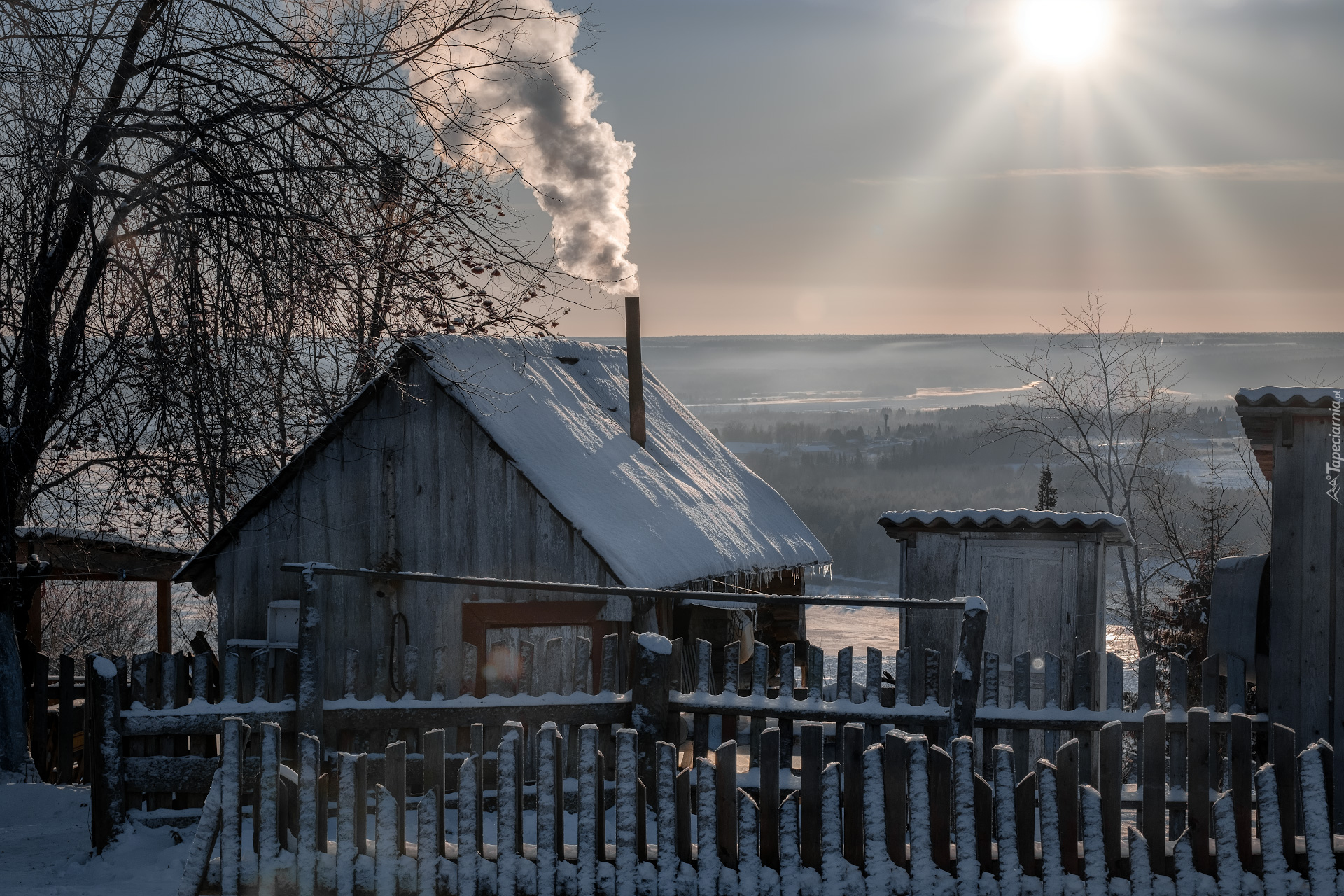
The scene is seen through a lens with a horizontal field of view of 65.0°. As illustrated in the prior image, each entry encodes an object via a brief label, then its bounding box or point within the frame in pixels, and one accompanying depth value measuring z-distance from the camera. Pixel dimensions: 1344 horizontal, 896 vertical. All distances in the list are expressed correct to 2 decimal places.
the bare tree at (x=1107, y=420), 27.44
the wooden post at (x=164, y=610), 14.61
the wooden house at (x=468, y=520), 10.83
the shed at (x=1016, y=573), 11.18
